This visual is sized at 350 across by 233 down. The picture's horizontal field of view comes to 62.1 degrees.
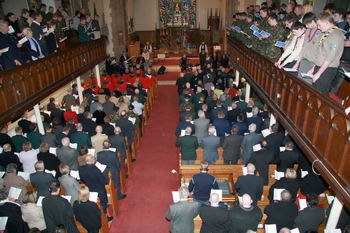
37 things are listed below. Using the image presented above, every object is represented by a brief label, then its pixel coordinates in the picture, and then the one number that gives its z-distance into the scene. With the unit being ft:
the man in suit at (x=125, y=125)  27.81
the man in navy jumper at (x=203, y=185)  19.02
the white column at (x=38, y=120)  27.22
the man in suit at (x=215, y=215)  16.05
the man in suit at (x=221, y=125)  26.53
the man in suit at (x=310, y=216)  16.05
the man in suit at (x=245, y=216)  15.81
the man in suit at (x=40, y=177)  18.95
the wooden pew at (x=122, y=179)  24.98
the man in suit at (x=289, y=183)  17.87
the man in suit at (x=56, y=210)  16.89
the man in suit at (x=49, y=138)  24.29
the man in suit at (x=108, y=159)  22.33
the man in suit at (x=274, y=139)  22.95
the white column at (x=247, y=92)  36.07
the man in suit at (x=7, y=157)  21.22
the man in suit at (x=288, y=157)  20.80
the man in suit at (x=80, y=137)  24.44
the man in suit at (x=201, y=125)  26.62
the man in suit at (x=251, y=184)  18.81
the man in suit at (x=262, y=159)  21.08
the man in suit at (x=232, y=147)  24.07
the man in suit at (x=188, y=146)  23.92
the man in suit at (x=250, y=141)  23.64
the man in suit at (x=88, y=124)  27.17
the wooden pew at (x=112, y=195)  21.61
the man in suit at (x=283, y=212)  16.11
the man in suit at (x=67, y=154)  21.98
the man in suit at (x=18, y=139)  24.30
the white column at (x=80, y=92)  38.49
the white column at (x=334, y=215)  15.80
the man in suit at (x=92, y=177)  19.56
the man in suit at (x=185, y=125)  26.89
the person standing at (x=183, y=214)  16.87
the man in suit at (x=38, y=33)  26.68
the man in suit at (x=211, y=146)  23.84
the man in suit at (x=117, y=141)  24.68
